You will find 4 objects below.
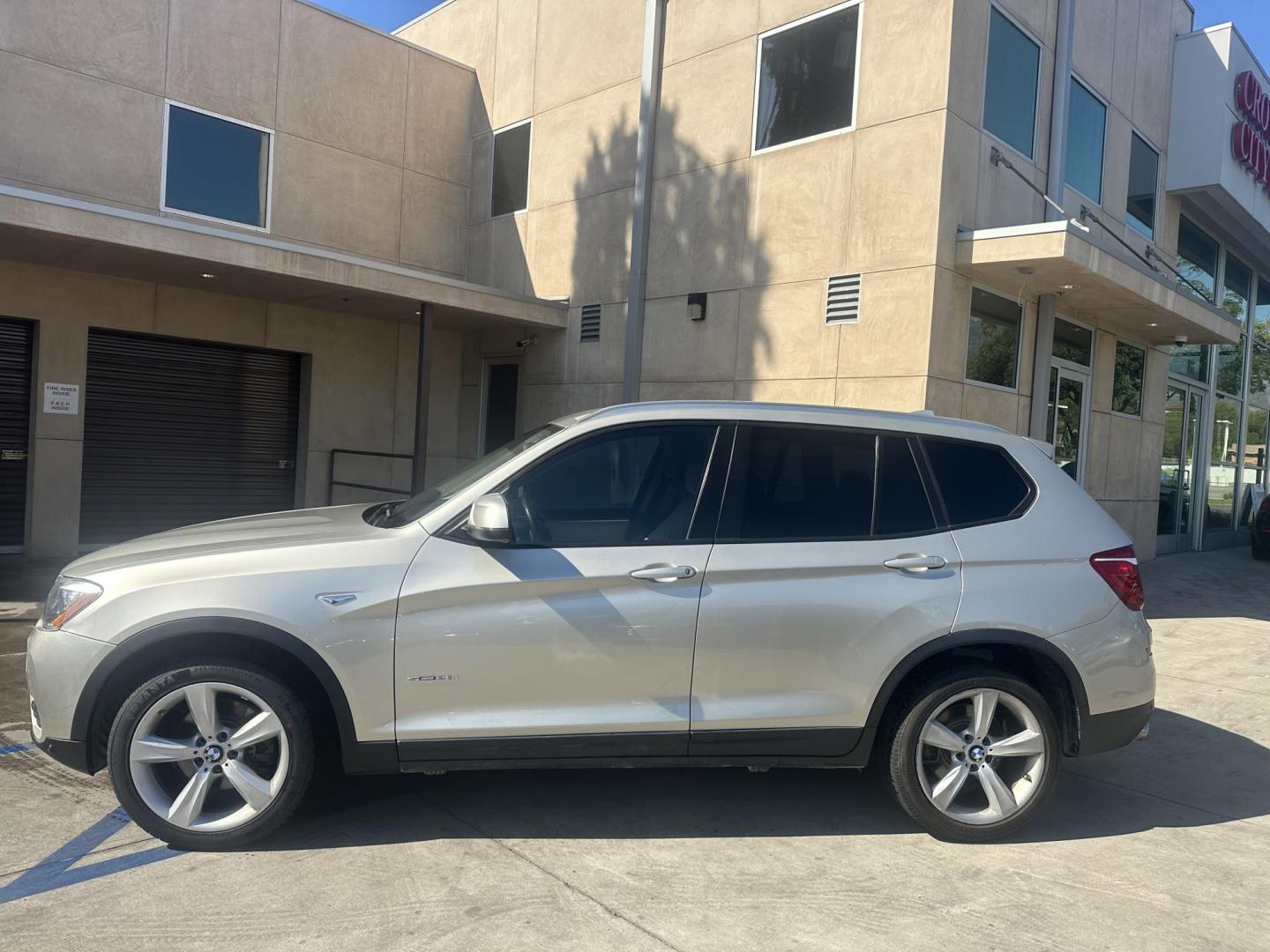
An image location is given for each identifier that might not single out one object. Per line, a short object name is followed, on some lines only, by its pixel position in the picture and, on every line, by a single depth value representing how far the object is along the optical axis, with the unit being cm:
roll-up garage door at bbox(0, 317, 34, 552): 1030
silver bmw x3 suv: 356
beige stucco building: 919
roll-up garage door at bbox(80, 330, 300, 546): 1101
